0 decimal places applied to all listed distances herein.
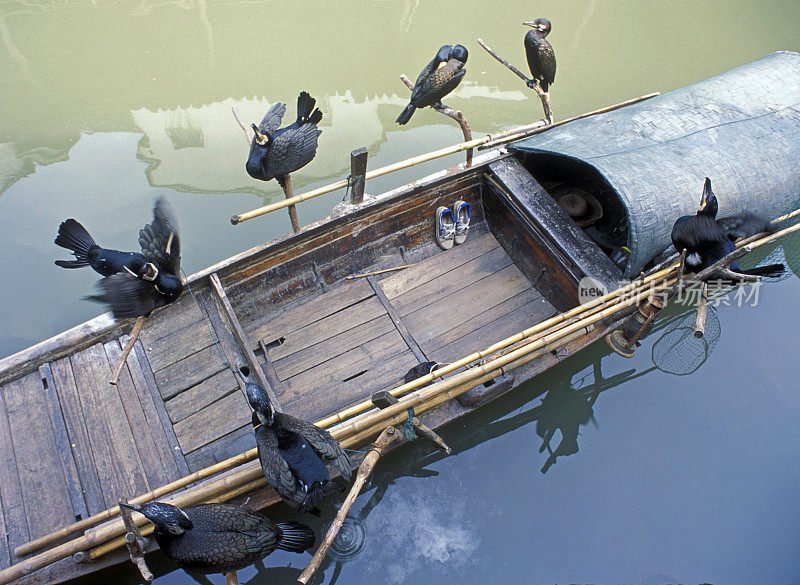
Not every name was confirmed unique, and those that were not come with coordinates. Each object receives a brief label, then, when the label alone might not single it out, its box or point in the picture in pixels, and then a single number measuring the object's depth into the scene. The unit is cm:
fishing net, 544
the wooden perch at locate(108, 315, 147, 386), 325
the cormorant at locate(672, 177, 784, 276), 391
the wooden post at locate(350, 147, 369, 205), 439
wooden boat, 370
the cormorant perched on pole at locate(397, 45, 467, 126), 469
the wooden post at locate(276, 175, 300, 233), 437
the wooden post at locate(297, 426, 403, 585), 342
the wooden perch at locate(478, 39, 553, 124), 541
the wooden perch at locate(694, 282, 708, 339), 389
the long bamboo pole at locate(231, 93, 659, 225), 427
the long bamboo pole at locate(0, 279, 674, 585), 308
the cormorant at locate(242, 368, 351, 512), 332
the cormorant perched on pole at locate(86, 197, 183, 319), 338
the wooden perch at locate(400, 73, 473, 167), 490
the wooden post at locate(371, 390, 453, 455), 371
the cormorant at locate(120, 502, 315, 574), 315
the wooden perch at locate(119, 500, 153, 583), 296
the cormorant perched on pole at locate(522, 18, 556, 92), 518
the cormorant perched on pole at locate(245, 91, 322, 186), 405
